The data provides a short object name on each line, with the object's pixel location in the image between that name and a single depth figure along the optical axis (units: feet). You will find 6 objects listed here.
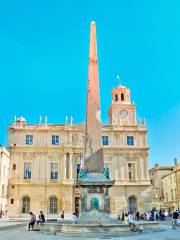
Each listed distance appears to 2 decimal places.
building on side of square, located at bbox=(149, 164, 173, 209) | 187.32
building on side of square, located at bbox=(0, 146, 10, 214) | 121.08
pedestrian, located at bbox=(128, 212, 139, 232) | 44.80
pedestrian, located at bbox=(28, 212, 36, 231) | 52.25
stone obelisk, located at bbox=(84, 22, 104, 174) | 51.57
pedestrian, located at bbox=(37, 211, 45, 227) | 62.95
